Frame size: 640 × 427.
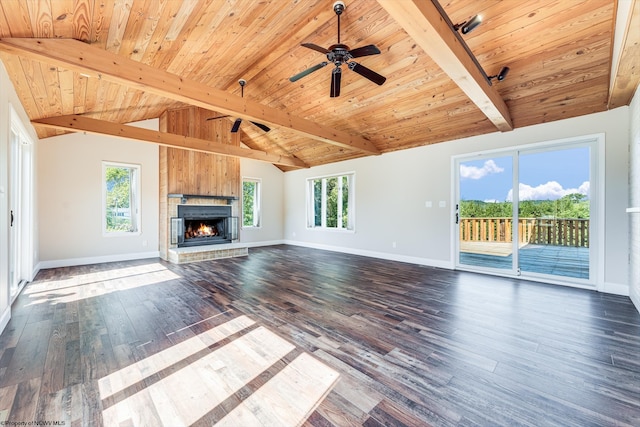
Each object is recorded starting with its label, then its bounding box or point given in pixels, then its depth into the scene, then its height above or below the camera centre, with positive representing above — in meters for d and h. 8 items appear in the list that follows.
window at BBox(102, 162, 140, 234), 5.91 +0.34
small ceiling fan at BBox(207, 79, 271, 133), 4.85 +1.71
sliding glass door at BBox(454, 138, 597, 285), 4.02 +0.01
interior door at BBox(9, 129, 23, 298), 3.53 +0.07
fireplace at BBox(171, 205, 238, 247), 6.27 -0.33
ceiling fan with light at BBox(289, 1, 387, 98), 2.81 +1.67
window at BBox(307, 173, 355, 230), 7.27 +0.29
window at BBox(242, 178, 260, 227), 8.38 +0.32
